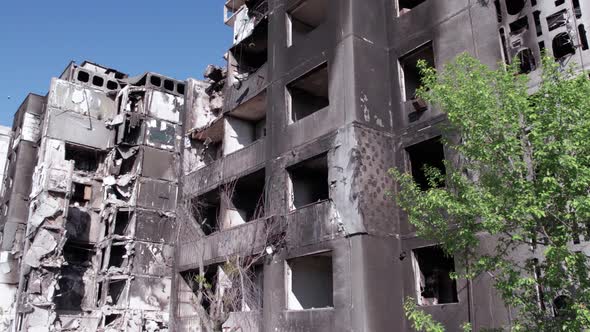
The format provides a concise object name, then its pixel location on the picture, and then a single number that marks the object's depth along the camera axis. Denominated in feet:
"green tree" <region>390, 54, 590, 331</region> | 31.83
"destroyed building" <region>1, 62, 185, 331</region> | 95.20
